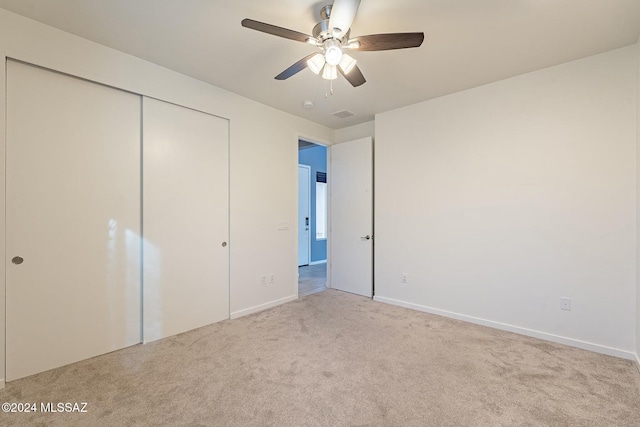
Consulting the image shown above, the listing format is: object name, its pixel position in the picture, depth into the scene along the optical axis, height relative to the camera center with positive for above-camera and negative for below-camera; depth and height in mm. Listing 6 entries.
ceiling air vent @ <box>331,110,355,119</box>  3896 +1430
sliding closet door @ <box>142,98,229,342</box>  2678 -65
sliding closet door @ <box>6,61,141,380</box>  2041 -61
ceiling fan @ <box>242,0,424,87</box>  1660 +1130
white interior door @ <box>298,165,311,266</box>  6395 -21
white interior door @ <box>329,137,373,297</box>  4125 -43
